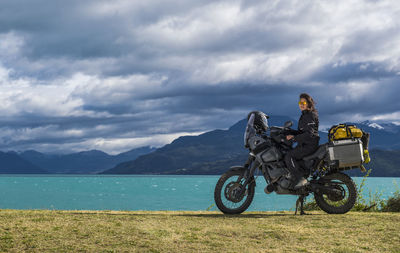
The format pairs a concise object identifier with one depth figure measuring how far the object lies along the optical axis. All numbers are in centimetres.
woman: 1062
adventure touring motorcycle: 1066
